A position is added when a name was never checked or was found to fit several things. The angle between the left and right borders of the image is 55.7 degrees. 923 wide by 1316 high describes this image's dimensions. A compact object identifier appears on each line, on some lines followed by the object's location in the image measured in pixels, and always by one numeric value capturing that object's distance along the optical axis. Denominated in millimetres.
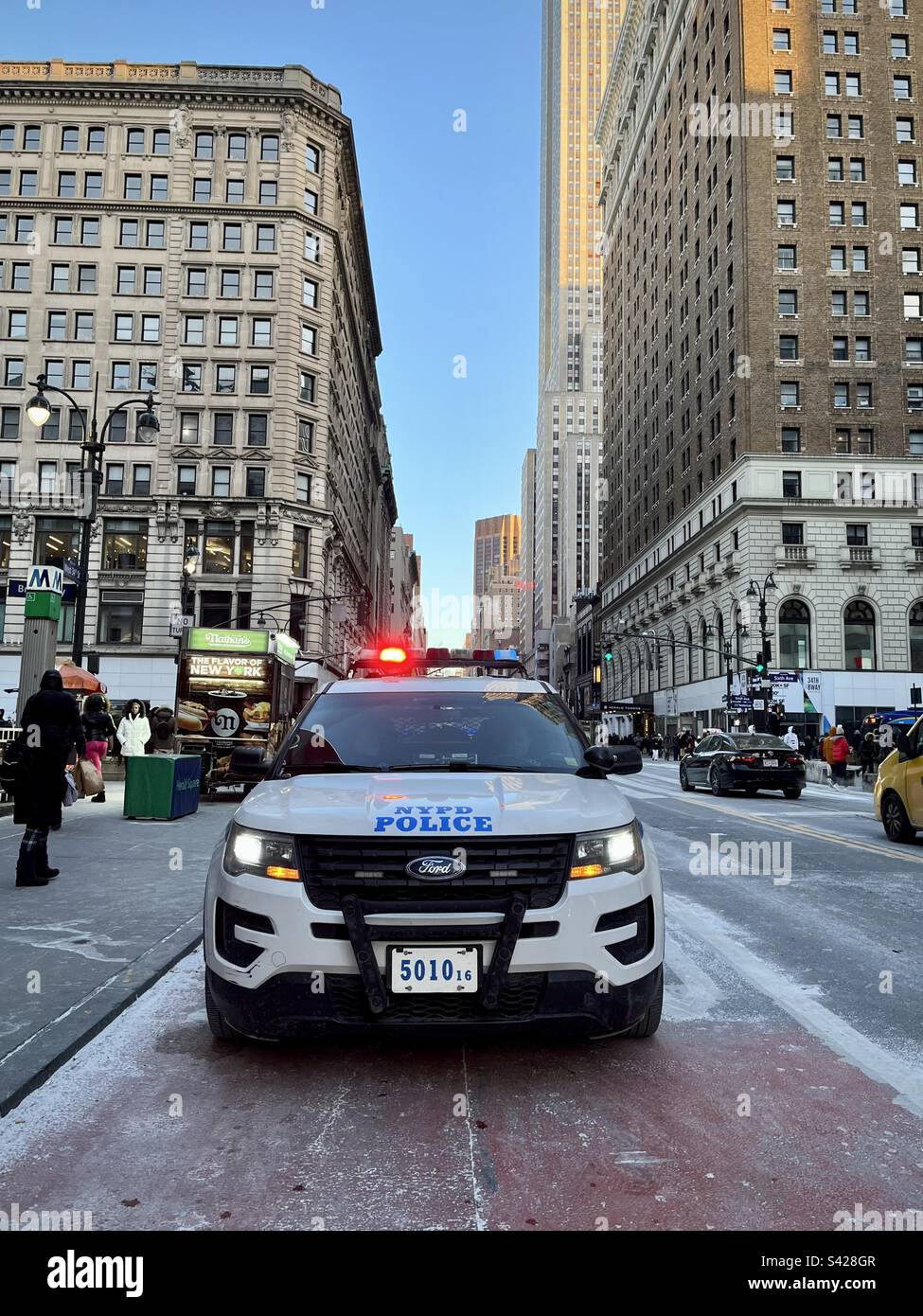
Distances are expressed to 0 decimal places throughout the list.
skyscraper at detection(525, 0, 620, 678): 170750
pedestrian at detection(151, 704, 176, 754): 16653
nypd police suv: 3371
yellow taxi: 11508
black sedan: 20969
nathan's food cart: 19219
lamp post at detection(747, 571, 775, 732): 37750
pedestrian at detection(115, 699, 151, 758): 19938
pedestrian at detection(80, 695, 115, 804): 17406
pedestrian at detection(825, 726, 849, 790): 28656
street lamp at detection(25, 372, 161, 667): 16031
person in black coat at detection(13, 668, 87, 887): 7883
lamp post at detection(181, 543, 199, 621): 29109
